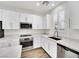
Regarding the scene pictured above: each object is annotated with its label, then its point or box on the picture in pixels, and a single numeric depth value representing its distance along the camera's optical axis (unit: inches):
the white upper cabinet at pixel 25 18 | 105.6
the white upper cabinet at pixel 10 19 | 88.9
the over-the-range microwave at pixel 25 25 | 104.4
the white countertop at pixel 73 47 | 39.3
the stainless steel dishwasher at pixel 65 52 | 40.0
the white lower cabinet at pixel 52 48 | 64.2
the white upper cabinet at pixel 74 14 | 47.9
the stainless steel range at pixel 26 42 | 96.9
